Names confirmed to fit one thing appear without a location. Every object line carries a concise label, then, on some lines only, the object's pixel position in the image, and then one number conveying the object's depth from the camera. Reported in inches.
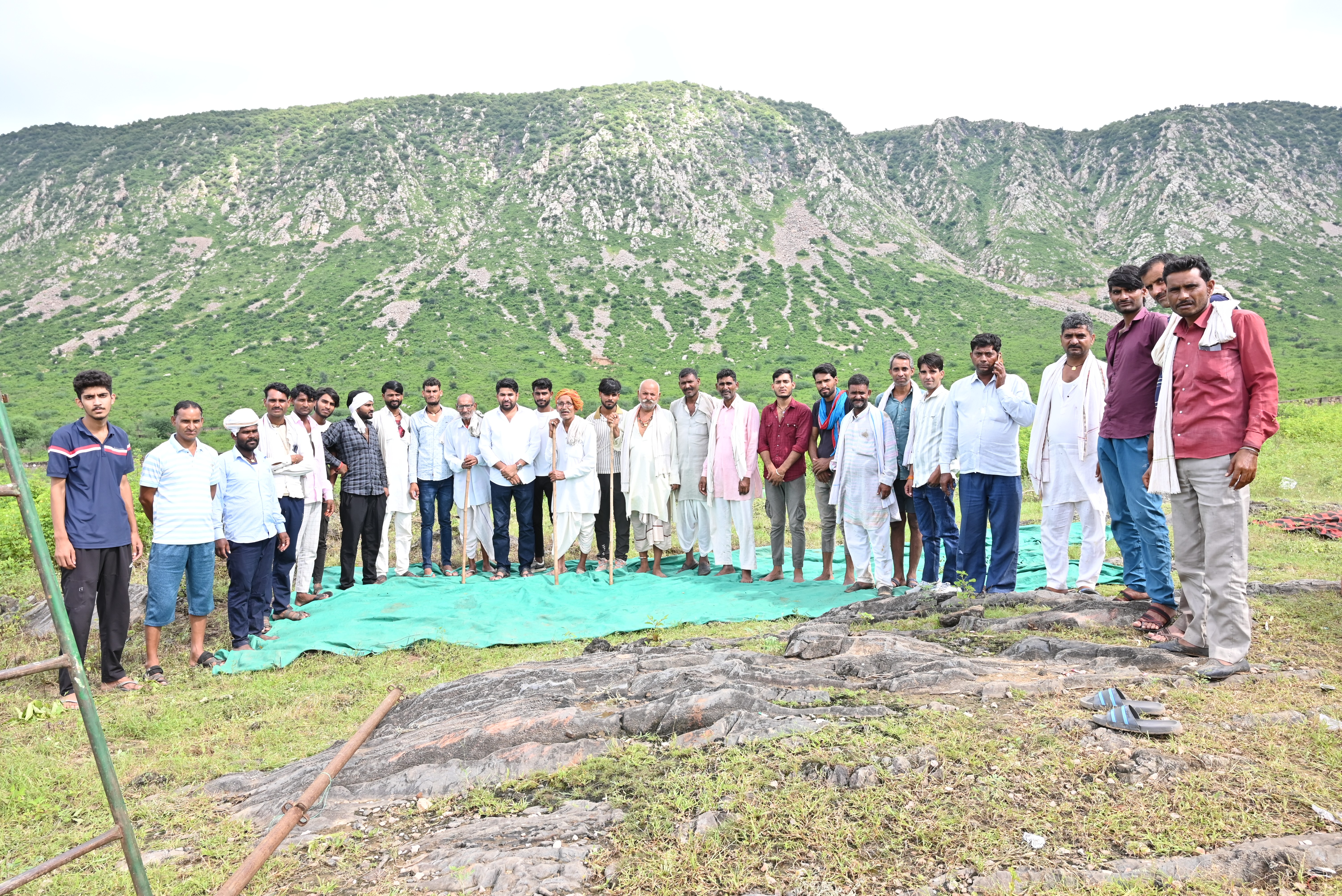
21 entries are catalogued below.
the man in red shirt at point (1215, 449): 151.7
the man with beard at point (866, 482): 282.2
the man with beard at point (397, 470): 332.2
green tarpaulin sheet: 251.6
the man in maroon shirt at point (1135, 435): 187.9
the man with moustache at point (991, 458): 241.1
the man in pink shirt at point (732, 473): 321.7
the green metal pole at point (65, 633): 74.5
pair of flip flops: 123.6
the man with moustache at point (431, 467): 340.8
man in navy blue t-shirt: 203.2
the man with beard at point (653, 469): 343.6
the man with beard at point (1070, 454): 226.2
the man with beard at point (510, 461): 338.6
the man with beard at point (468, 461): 341.1
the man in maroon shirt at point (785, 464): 306.3
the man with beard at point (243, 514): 242.8
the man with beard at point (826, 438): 302.0
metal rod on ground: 104.2
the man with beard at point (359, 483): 313.1
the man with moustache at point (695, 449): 341.1
